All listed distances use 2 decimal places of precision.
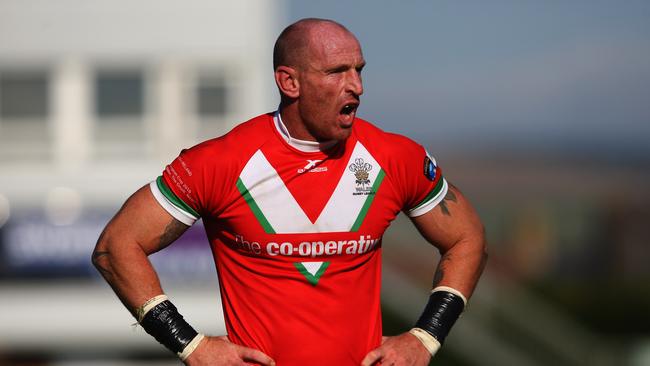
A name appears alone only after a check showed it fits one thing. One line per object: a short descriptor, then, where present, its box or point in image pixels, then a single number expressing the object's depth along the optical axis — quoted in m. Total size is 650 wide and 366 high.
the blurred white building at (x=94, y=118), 45.66
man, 11.71
